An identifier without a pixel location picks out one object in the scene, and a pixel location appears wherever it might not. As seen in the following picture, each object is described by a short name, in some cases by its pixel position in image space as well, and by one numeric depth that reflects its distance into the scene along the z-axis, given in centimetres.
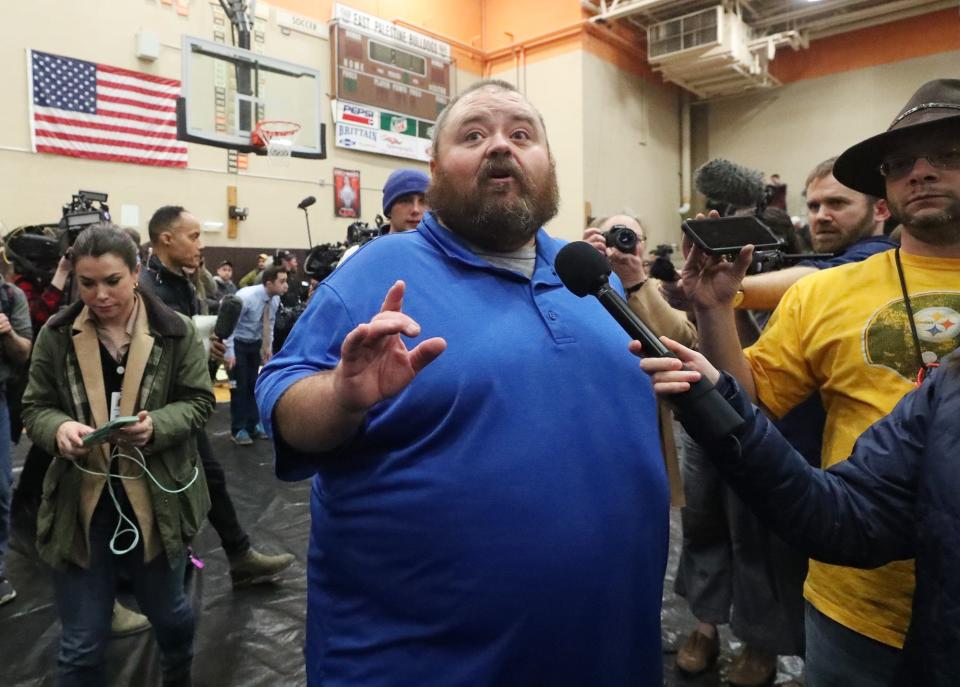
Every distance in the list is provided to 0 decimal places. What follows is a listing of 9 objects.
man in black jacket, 256
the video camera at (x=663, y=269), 169
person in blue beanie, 273
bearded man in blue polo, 99
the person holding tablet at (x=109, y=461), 167
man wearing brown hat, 117
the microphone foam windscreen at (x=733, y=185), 221
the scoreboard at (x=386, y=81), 892
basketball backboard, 642
